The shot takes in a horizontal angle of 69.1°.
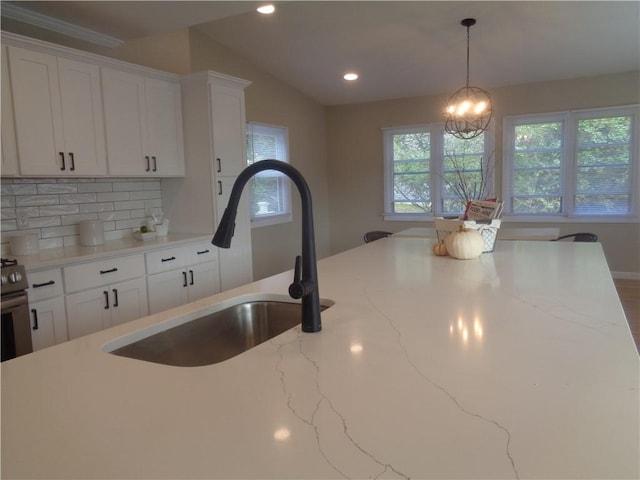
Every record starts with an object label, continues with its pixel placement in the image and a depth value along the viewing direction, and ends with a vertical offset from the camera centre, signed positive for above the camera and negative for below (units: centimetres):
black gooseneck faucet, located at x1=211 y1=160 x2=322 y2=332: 115 -16
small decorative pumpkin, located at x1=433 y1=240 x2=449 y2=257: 233 -31
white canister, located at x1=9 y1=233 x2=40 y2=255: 297 -29
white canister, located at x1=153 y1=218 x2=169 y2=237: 394 -28
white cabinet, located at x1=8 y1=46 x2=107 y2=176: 287 +55
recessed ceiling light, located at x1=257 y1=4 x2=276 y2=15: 406 +161
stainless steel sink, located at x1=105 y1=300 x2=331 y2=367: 131 -44
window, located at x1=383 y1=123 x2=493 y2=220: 629 +23
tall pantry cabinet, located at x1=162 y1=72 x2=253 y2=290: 398 +30
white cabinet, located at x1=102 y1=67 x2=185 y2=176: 346 +57
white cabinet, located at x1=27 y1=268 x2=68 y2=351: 264 -64
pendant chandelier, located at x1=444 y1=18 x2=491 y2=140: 421 +70
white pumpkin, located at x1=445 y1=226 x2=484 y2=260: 218 -27
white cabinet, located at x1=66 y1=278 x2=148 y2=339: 289 -72
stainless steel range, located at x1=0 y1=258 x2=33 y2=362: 235 -58
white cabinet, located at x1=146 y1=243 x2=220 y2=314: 340 -63
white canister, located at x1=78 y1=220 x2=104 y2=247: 341 -26
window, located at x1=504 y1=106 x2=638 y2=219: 562 +24
